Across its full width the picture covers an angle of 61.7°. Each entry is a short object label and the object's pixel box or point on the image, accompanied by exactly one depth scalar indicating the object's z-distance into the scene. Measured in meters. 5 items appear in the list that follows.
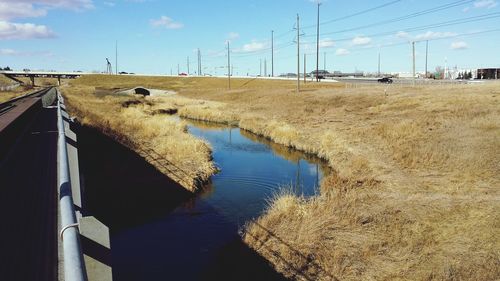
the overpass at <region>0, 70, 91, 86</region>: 155.62
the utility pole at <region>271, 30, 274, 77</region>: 127.06
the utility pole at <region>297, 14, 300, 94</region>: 61.97
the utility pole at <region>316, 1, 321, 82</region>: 79.06
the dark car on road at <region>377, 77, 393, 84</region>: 93.54
